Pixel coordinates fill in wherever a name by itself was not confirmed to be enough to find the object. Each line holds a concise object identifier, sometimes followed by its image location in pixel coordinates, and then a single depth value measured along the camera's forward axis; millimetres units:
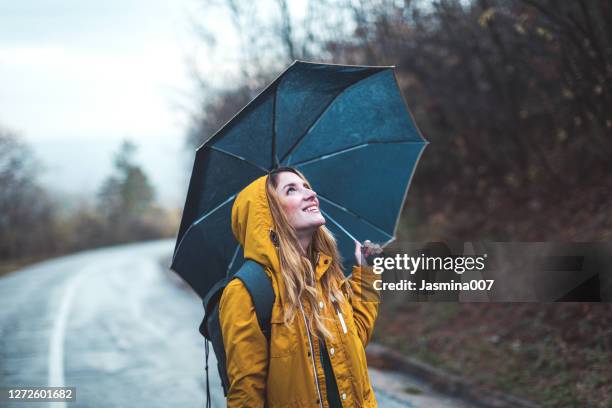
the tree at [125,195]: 40656
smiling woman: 2393
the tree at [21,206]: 33875
